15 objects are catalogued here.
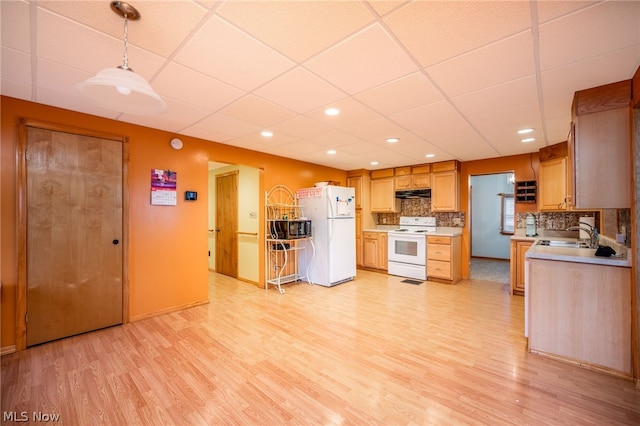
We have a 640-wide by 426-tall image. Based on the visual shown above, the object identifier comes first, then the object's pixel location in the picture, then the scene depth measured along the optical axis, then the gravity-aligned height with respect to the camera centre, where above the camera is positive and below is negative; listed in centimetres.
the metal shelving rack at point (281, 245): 460 -57
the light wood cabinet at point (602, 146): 212 +55
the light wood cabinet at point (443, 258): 491 -84
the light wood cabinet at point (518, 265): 420 -82
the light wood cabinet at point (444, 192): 519 +43
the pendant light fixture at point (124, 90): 122 +59
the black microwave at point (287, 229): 439 -25
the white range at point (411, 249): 523 -71
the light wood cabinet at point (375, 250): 586 -80
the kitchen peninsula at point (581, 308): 214 -81
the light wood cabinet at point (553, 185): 392 +43
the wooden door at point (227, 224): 529 -20
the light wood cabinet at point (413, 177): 555 +78
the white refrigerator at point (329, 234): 473 -37
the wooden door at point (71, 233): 258 -19
